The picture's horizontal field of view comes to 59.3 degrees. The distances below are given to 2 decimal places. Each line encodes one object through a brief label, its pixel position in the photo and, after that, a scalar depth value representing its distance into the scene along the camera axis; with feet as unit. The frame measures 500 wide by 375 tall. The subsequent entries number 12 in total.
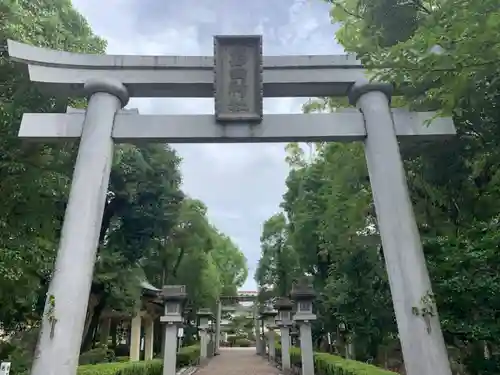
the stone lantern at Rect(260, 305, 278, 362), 78.76
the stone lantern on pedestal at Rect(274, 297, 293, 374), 56.49
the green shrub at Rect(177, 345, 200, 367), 64.08
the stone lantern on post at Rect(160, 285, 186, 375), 40.98
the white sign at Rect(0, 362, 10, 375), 20.03
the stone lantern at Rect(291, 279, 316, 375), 40.14
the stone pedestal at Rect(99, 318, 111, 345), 65.42
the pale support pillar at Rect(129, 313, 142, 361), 61.62
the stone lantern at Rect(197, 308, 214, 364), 77.00
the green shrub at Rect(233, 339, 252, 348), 168.14
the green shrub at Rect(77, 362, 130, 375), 29.91
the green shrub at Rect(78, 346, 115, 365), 45.16
